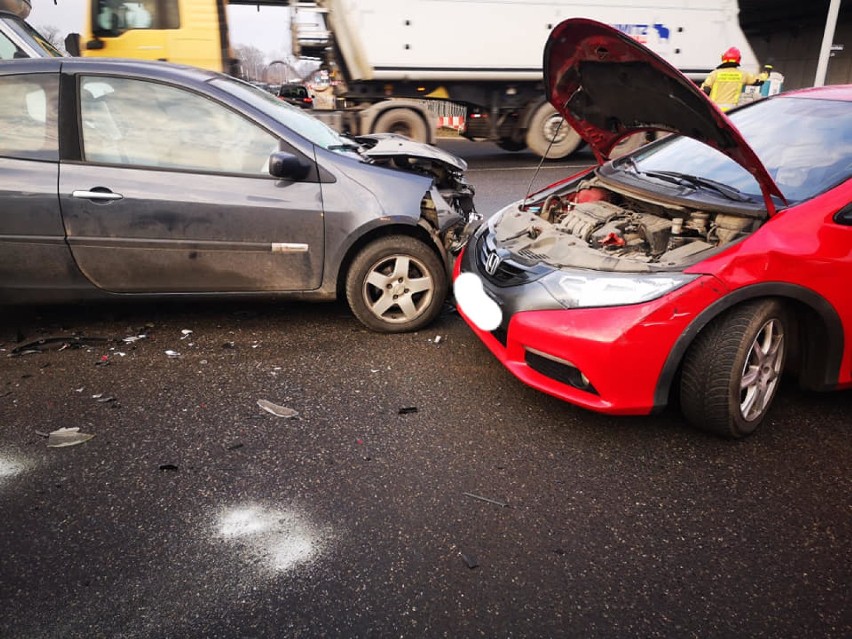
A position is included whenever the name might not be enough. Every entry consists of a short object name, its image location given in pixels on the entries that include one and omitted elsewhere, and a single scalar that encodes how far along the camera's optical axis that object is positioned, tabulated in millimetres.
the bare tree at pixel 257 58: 56250
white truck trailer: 10203
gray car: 3510
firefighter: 8352
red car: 2607
